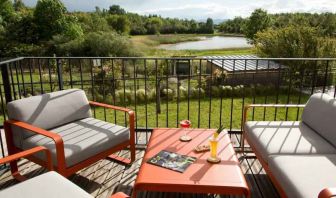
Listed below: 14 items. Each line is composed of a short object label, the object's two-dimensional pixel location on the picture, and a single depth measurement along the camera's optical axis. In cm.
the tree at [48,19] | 2488
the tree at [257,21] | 3556
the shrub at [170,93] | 1090
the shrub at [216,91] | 1156
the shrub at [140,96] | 1060
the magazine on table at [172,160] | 209
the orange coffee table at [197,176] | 187
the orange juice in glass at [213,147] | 218
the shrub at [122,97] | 1034
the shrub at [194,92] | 1141
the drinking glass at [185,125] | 278
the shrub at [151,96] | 1066
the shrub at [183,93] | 1124
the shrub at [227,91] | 1152
